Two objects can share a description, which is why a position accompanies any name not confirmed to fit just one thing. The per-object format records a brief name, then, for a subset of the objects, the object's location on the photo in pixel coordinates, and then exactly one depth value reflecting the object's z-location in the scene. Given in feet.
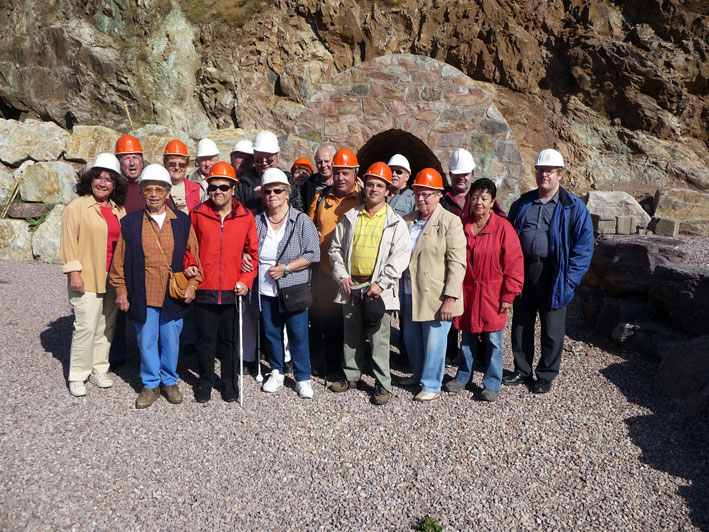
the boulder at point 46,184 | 36.65
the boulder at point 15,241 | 34.35
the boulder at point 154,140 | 40.59
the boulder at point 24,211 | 35.42
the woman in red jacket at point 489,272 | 13.06
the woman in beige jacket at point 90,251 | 12.89
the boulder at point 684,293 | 15.52
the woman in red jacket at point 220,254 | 12.64
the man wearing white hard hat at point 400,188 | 16.26
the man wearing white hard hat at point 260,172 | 15.75
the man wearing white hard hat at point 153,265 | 12.30
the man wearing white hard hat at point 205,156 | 16.06
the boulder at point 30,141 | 39.04
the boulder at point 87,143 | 39.81
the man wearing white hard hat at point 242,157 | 16.87
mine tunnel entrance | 24.41
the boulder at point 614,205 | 33.09
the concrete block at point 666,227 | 32.17
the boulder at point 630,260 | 18.16
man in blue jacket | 13.41
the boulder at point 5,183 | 36.73
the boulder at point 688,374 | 12.80
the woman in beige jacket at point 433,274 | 12.71
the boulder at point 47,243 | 33.96
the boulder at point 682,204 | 36.63
